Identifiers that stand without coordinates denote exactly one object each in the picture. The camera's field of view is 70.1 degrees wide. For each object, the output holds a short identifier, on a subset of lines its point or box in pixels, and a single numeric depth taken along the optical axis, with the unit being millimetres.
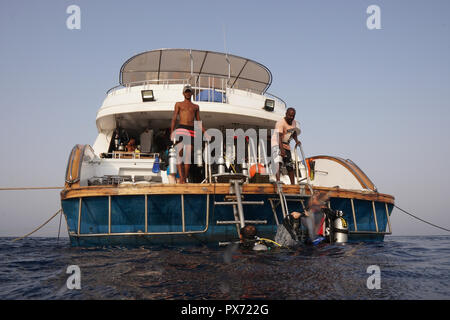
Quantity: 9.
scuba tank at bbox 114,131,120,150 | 8883
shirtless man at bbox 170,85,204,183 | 6137
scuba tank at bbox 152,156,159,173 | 7363
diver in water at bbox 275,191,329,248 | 5223
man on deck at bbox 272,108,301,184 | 6572
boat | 5613
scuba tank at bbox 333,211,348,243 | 5691
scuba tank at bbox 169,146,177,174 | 6023
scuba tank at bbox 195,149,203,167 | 6455
